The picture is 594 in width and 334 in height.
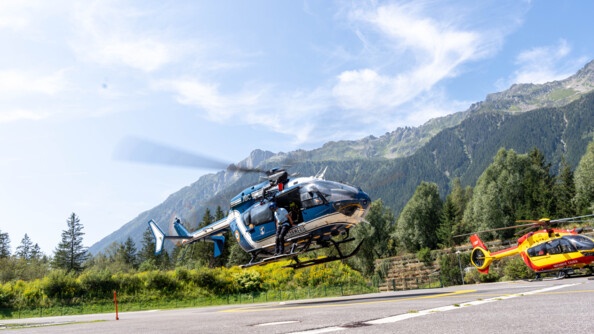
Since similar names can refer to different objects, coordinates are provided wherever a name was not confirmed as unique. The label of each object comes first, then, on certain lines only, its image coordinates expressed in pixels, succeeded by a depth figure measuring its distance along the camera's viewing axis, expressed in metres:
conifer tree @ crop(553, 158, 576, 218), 63.03
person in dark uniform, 20.08
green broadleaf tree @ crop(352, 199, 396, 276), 73.75
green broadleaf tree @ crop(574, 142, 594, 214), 60.03
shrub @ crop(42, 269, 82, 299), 42.62
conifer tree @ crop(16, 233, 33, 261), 134.75
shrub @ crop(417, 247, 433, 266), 60.02
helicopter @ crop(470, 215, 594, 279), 24.89
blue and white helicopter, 19.23
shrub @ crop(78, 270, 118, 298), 43.91
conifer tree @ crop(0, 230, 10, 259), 116.47
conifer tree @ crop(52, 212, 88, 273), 94.06
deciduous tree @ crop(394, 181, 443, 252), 74.75
